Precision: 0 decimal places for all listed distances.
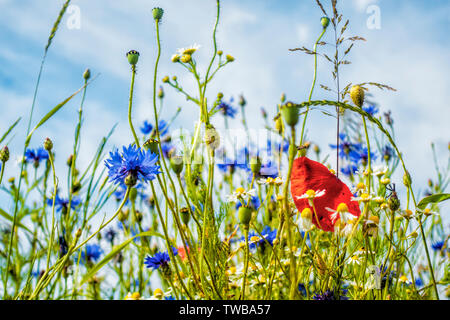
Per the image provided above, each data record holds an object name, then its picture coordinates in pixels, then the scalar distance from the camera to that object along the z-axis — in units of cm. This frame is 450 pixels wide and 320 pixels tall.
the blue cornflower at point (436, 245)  125
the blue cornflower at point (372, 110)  144
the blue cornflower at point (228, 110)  142
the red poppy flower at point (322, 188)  55
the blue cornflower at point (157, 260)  75
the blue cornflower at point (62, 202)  124
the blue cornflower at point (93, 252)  129
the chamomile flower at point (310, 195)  51
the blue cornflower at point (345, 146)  139
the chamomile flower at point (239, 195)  60
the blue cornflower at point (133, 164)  55
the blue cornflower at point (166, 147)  120
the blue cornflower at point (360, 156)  123
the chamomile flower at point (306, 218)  49
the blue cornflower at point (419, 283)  129
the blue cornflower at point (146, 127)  143
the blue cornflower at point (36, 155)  128
